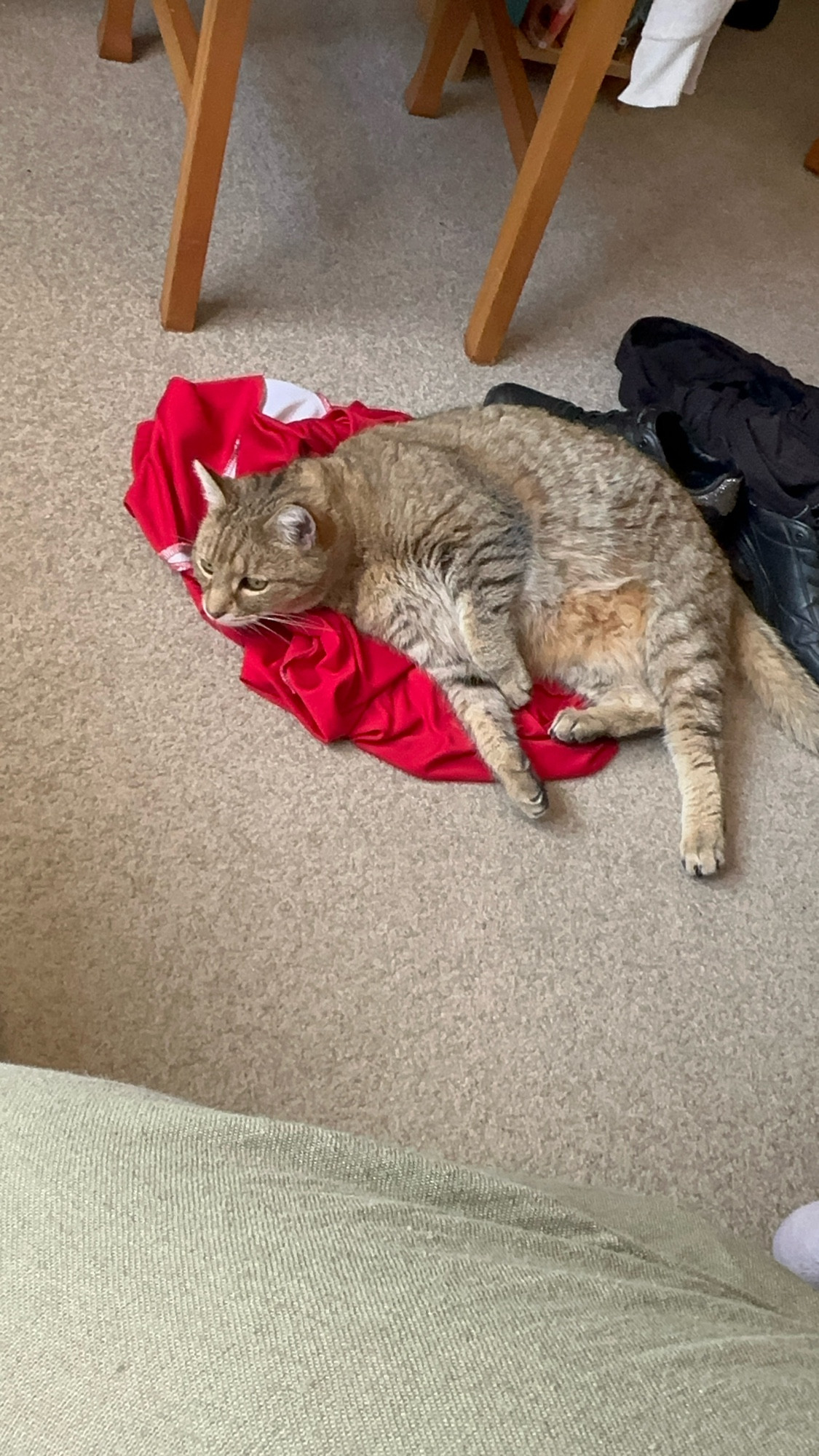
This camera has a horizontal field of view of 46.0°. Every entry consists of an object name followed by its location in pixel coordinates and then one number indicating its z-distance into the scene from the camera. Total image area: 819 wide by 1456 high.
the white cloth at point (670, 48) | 1.52
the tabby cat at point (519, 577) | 1.64
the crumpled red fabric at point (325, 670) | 1.63
